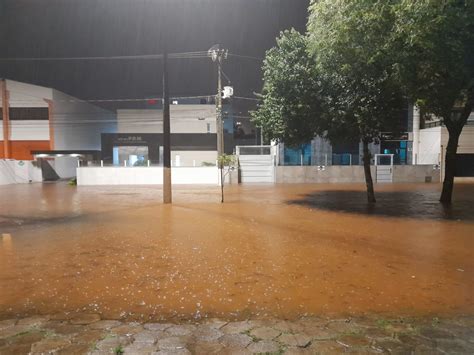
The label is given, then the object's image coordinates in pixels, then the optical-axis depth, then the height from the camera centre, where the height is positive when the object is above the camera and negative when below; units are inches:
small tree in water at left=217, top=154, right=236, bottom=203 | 690.8 -6.9
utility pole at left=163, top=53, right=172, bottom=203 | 608.1 +45.2
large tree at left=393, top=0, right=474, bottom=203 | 346.0 +106.3
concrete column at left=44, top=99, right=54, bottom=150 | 1505.9 +130.2
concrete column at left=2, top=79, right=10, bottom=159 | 1480.1 +148.8
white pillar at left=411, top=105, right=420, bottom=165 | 1272.1 +61.6
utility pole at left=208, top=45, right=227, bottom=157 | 964.6 +190.0
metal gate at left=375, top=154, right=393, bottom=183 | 1150.3 -51.5
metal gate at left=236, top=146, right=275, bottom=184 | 1144.8 -30.6
